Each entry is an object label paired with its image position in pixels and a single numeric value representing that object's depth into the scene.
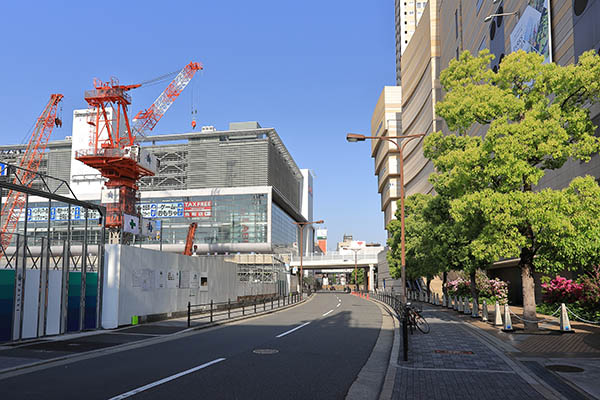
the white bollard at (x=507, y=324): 18.08
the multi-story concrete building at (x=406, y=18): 146.50
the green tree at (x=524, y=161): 16.03
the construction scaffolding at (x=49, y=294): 15.38
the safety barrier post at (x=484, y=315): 22.66
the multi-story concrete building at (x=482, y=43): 24.55
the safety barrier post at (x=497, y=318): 20.30
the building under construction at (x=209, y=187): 97.75
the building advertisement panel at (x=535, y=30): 27.86
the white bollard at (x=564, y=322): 17.17
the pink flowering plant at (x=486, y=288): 36.06
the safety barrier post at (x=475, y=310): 25.03
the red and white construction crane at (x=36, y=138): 88.06
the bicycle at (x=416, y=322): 18.25
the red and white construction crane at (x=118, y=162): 61.44
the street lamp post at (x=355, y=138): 24.94
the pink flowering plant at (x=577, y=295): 21.41
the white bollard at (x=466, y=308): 27.14
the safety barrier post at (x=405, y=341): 11.71
